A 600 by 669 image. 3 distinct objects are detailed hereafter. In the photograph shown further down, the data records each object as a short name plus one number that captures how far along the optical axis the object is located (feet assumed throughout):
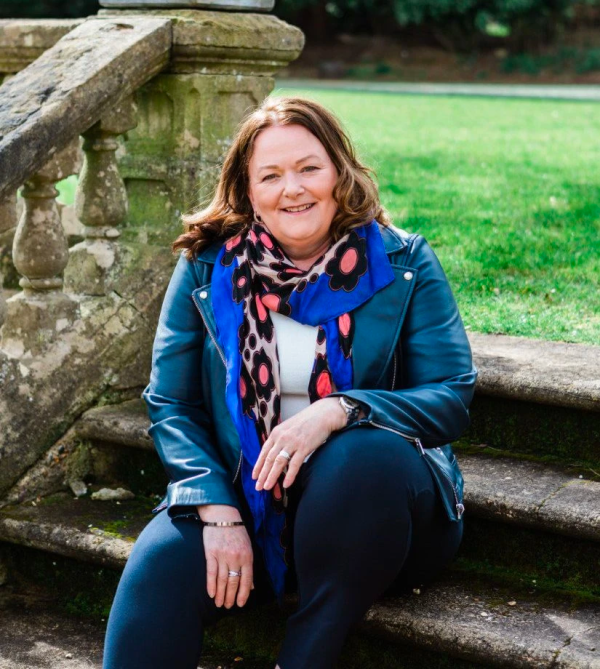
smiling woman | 7.85
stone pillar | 11.56
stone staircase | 8.65
